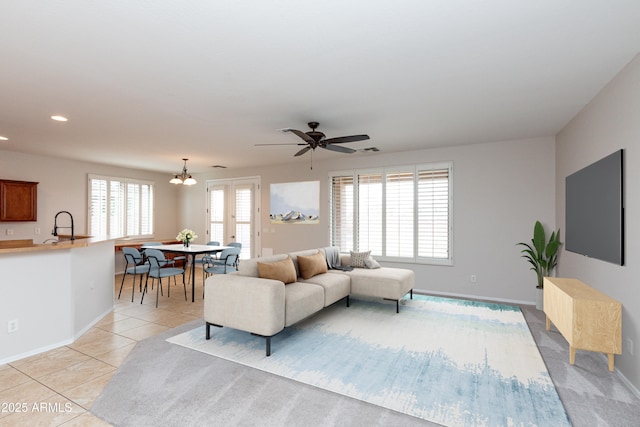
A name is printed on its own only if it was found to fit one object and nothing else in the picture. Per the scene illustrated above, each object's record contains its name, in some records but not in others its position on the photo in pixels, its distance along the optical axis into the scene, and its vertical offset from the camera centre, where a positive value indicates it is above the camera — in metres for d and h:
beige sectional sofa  3.30 -0.93
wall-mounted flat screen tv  2.83 +0.05
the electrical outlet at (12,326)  3.07 -1.09
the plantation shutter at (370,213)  6.40 +0.02
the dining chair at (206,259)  6.29 -0.92
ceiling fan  3.77 +0.89
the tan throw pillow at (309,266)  4.62 -0.76
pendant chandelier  6.58 +0.67
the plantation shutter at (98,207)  7.25 +0.15
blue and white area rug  2.38 -1.42
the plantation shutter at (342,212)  6.71 +0.04
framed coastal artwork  7.16 +0.26
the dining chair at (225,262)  5.87 -0.92
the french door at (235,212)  8.09 +0.04
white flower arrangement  6.36 -0.45
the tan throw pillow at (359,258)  5.50 -0.76
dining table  5.59 -0.66
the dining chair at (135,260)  5.37 -0.82
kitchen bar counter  3.07 -0.86
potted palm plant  4.63 -0.57
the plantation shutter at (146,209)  8.34 +0.12
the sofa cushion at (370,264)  5.42 -0.84
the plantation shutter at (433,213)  5.79 +0.02
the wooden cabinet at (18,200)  5.70 +0.23
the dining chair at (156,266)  5.07 -0.85
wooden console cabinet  2.72 -0.94
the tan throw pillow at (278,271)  3.90 -0.71
